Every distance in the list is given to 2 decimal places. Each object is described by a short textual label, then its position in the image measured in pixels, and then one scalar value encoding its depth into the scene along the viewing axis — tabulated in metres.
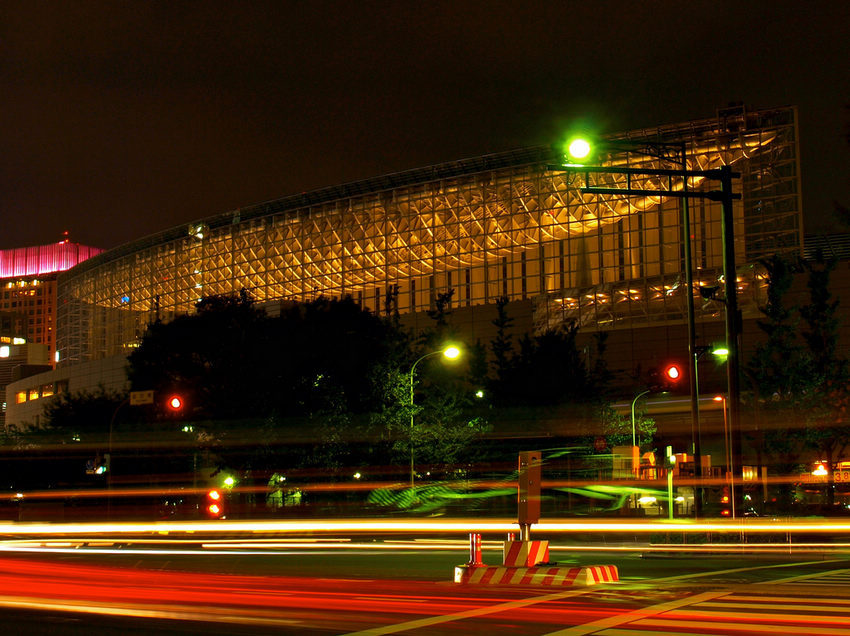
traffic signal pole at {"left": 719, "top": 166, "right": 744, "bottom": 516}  21.77
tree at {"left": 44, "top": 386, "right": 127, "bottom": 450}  72.31
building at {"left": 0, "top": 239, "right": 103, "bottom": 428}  150.00
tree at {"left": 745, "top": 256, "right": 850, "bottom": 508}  45.00
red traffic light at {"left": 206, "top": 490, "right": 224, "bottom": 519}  38.06
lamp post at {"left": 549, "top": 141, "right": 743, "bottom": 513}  21.45
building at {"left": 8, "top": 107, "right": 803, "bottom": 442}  81.81
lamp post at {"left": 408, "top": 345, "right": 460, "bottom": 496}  39.94
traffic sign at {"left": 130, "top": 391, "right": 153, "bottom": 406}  37.28
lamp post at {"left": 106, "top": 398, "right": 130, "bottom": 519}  44.28
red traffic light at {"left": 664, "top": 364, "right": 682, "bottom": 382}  26.89
